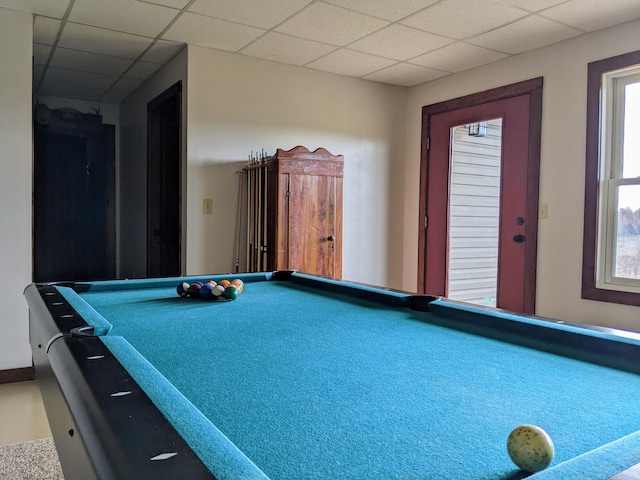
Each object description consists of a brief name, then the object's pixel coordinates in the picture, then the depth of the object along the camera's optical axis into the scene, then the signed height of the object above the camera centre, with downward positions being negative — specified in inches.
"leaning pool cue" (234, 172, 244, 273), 154.7 -1.4
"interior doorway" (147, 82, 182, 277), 183.0 +9.8
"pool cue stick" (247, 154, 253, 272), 152.5 -0.4
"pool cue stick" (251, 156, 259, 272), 150.8 +0.9
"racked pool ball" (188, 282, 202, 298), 83.2 -12.2
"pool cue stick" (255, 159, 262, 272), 148.7 -1.0
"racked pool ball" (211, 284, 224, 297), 81.0 -12.0
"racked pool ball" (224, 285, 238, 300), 80.9 -12.2
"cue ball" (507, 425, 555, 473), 25.8 -12.0
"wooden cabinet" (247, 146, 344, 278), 142.3 +2.4
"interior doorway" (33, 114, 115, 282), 208.5 +7.0
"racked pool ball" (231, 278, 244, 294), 88.1 -12.0
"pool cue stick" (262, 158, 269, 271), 146.6 -2.5
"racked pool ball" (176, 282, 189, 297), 83.8 -12.3
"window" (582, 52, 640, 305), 123.6 +10.6
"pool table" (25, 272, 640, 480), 25.7 -13.4
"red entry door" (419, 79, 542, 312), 145.0 +14.5
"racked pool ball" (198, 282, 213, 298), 81.4 -12.1
